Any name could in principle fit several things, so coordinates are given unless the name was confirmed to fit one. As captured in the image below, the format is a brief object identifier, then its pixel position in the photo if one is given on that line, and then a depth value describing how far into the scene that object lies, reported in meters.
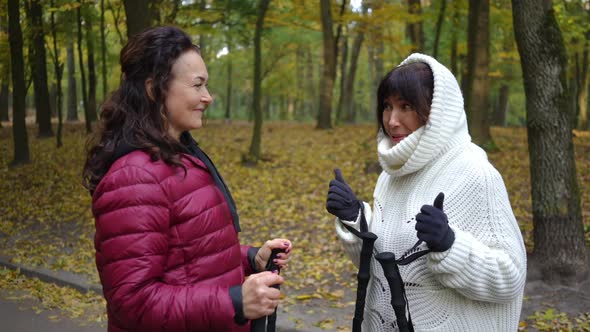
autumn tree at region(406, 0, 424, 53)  14.66
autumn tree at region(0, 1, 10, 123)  16.81
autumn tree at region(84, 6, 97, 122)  16.34
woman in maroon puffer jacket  1.80
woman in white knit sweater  2.07
